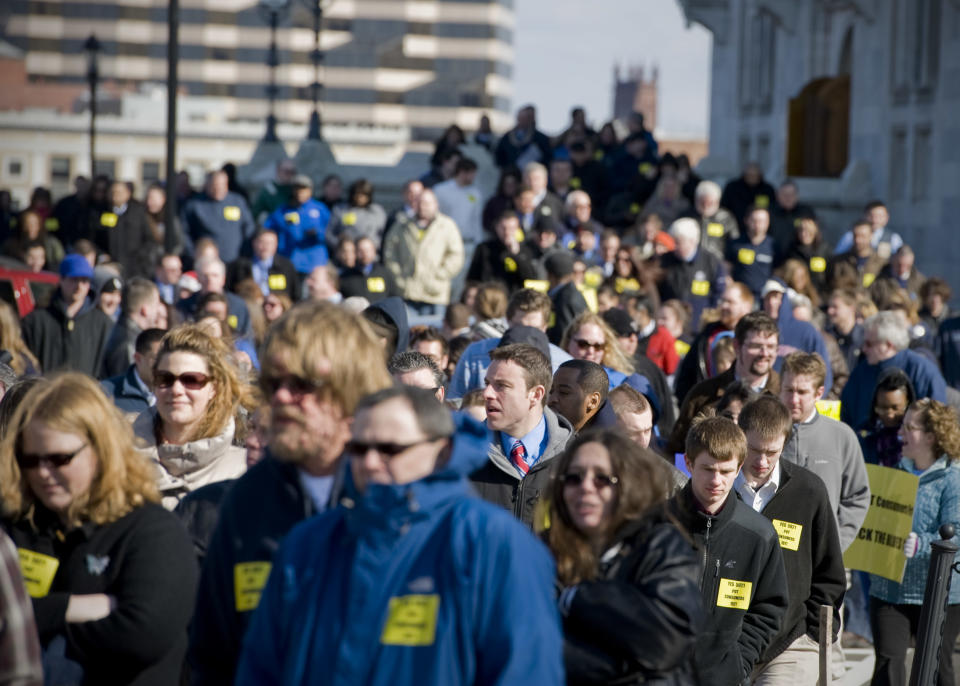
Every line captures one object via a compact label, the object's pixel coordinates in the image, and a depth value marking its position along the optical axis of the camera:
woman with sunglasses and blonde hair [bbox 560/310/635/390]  17.27
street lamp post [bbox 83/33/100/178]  58.94
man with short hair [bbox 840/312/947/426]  19.56
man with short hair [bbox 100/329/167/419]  15.66
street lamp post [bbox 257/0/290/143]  48.91
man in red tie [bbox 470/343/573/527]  12.42
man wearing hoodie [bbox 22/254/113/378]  22.97
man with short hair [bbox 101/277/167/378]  21.36
